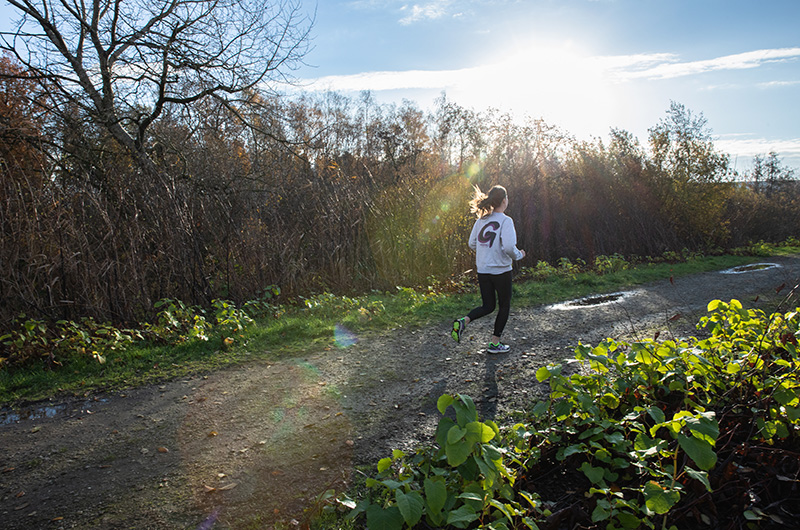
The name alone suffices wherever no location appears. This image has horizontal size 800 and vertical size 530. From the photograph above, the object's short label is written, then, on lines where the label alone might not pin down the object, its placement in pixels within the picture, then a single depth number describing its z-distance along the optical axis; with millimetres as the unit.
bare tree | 8922
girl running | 5691
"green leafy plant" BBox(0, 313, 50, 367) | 5316
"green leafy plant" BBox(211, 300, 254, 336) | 6465
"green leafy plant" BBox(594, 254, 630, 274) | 13157
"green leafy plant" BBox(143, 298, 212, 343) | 6246
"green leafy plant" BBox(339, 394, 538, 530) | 1998
